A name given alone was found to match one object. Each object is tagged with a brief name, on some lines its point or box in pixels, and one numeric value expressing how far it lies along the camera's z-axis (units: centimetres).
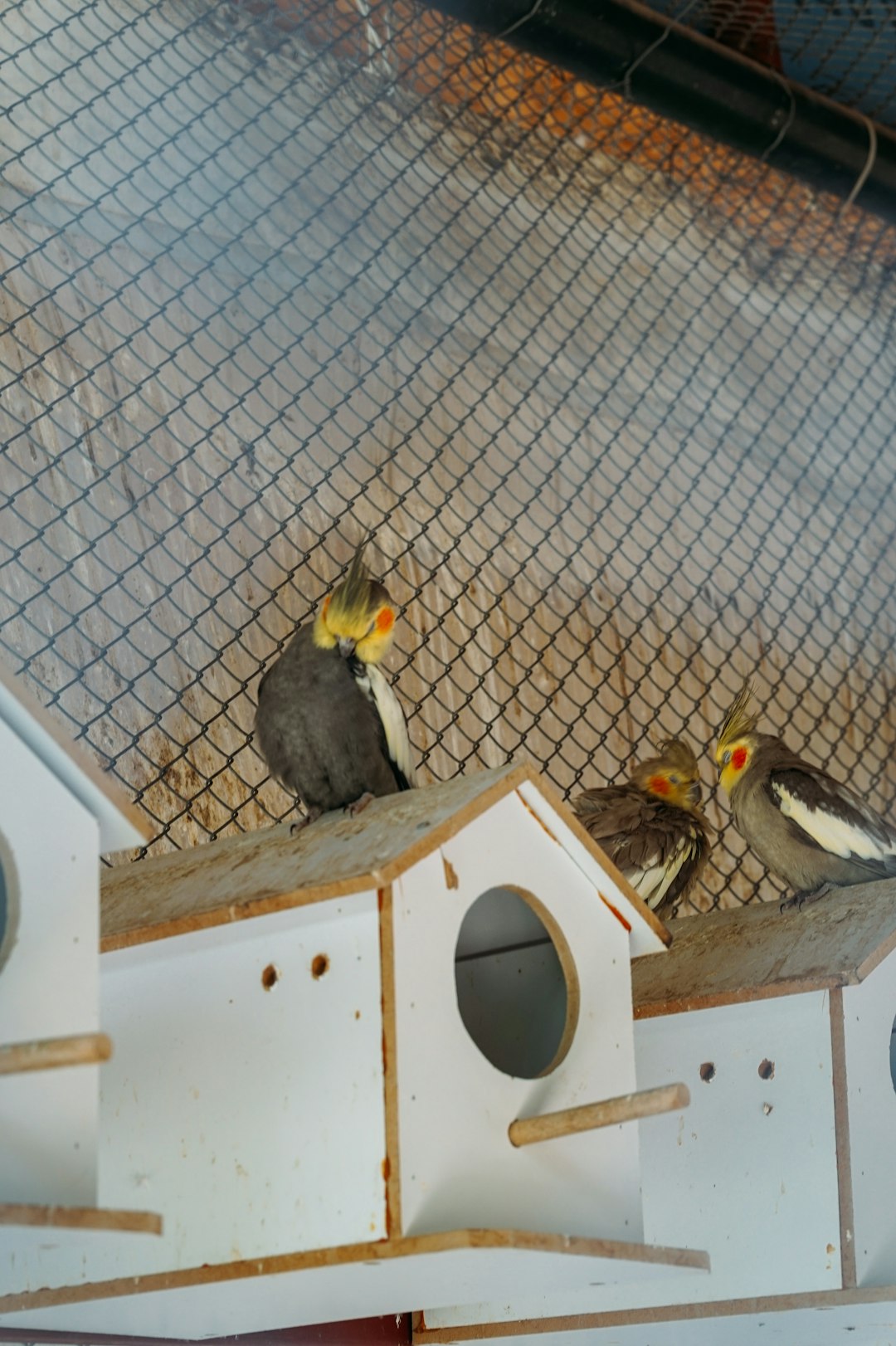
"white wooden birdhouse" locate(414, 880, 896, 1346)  206
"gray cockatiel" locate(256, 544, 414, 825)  225
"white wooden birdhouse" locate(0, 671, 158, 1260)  143
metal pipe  376
